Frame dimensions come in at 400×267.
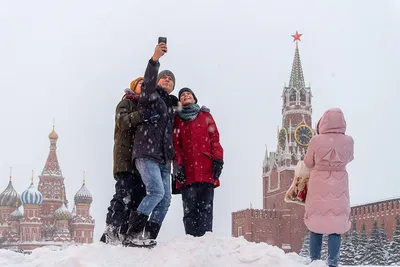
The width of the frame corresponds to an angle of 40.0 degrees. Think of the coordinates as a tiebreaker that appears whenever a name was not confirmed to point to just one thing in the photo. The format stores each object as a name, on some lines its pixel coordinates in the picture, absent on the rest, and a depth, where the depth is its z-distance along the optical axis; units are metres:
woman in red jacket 4.35
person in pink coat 4.24
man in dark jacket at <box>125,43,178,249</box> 4.00
